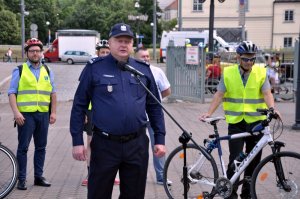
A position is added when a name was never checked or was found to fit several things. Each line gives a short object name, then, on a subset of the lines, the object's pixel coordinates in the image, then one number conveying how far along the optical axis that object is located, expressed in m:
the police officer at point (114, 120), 4.39
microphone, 4.40
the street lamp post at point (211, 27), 21.03
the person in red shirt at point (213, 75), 18.09
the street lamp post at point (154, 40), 53.16
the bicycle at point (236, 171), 5.61
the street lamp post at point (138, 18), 52.84
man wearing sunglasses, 6.17
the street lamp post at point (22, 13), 50.28
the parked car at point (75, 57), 50.19
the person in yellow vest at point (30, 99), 7.06
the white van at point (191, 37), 41.12
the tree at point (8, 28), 68.62
